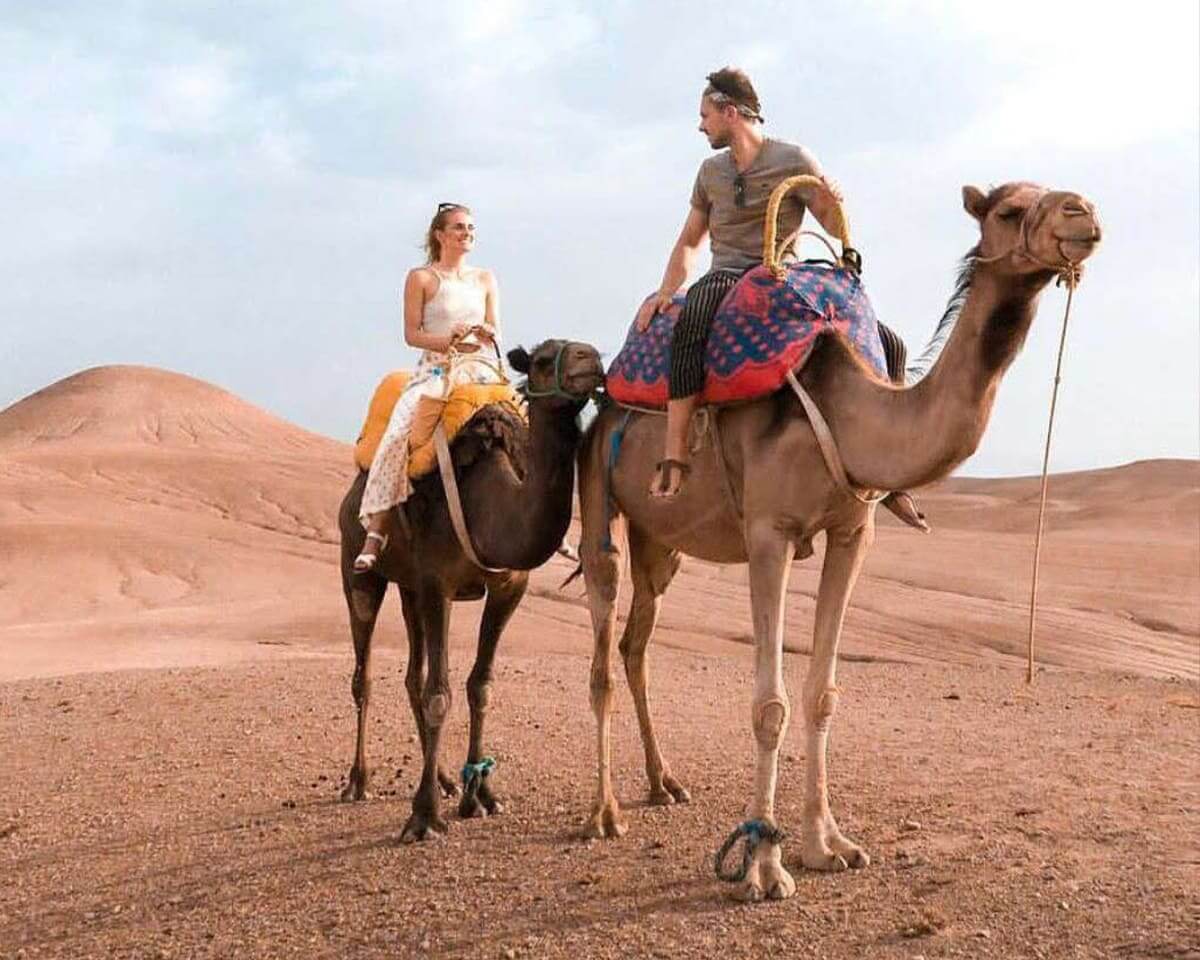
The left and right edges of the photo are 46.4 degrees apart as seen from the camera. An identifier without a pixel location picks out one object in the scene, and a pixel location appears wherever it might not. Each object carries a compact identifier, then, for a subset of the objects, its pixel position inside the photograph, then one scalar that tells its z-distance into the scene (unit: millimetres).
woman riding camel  7629
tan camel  5168
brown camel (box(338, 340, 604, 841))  6945
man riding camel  6098
